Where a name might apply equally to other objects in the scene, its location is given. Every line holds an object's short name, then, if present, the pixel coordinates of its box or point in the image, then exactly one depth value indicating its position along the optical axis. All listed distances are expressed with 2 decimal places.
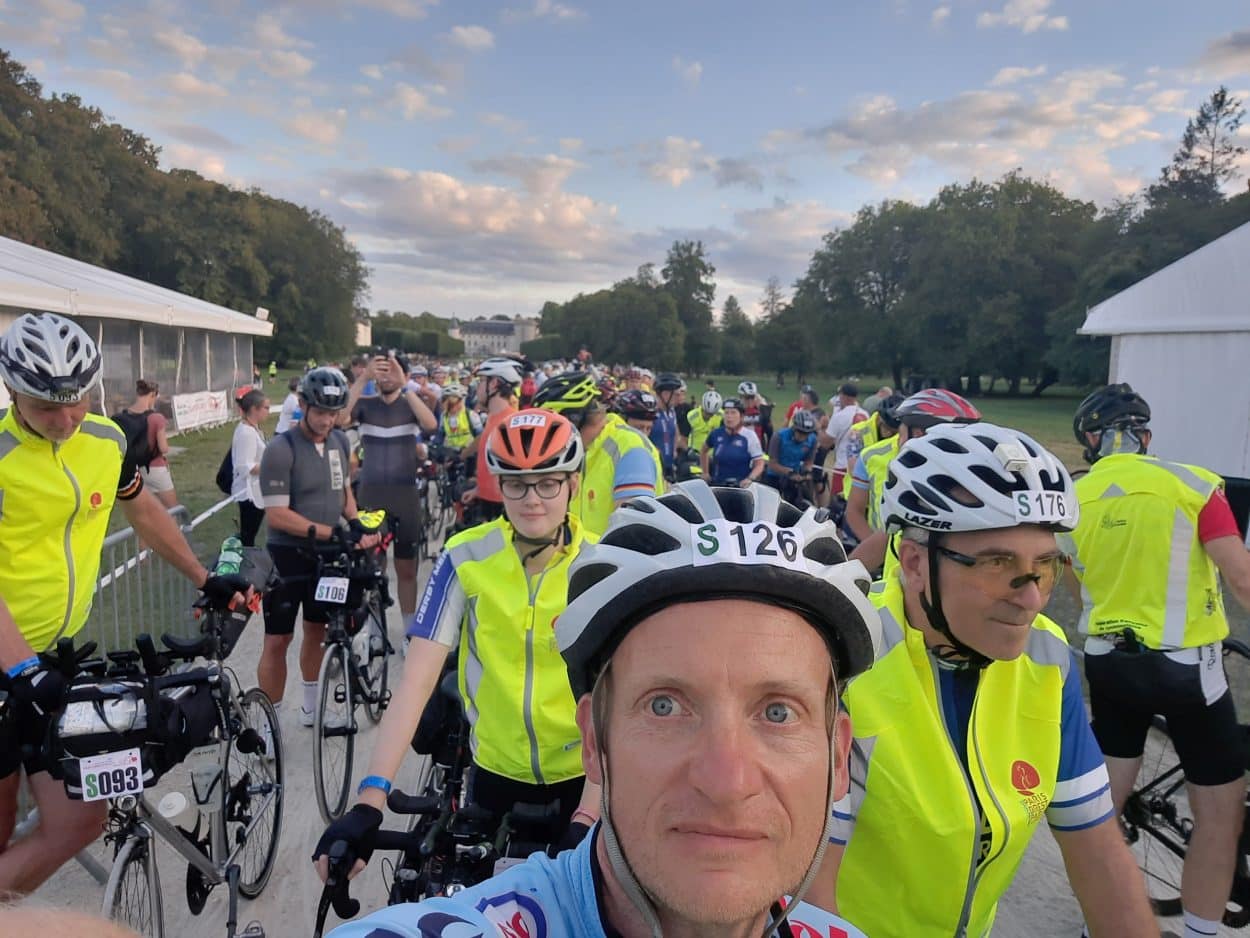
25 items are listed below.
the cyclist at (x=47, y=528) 2.68
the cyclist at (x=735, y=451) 10.46
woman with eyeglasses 2.61
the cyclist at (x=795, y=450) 10.91
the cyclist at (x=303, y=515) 5.24
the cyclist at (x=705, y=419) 13.16
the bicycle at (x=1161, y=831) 4.02
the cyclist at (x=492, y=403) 7.02
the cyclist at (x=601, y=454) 5.17
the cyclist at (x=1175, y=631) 3.46
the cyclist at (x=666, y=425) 12.13
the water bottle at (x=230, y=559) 3.64
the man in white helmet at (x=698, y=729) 1.07
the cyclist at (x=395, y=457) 7.08
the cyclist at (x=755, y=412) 13.01
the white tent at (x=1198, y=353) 13.30
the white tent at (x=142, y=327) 15.73
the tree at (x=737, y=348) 113.19
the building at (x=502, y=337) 190.62
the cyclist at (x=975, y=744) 1.82
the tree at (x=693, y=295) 110.44
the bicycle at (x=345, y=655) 4.70
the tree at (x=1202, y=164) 54.56
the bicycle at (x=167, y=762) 2.49
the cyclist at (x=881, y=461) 4.34
